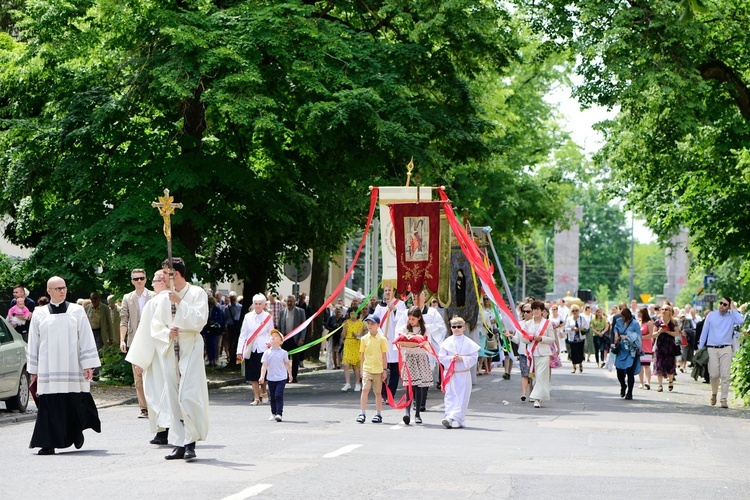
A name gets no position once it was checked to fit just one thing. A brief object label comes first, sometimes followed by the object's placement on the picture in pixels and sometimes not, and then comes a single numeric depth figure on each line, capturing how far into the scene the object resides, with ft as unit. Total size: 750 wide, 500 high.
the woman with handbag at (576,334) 120.06
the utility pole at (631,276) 331.12
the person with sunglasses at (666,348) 92.79
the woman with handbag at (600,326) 125.80
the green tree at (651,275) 538.88
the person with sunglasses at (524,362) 77.51
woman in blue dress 82.28
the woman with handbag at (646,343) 92.32
